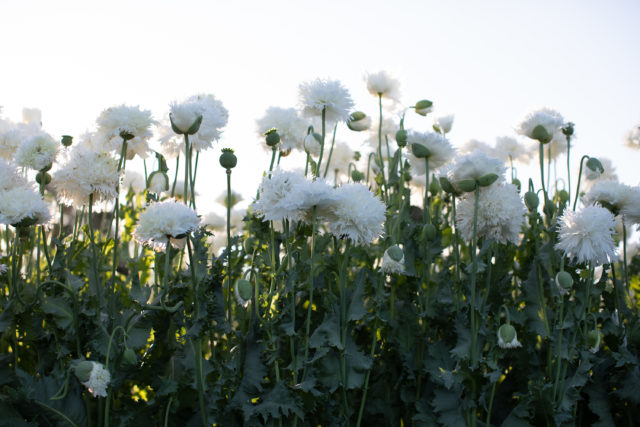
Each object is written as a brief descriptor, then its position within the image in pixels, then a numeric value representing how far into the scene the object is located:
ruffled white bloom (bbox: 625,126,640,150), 3.14
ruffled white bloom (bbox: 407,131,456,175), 2.32
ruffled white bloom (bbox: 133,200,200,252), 1.71
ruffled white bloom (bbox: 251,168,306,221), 1.73
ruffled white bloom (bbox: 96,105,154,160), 2.10
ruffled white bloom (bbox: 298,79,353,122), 2.31
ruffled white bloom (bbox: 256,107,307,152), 2.42
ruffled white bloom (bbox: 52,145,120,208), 1.98
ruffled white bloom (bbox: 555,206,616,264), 2.03
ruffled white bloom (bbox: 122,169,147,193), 3.13
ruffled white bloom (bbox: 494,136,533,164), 3.21
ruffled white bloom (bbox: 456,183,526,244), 2.04
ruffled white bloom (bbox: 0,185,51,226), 1.83
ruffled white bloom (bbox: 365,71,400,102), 2.85
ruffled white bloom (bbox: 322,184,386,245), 1.79
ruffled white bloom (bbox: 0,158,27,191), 2.09
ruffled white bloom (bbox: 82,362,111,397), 1.58
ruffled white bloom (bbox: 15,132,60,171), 2.10
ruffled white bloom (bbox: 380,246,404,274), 2.02
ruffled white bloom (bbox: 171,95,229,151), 1.96
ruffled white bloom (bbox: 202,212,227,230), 3.04
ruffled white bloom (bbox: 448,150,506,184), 1.98
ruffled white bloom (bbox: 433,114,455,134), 3.10
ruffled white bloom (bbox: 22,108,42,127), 3.33
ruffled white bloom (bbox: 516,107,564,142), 2.43
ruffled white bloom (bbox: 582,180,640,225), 2.33
